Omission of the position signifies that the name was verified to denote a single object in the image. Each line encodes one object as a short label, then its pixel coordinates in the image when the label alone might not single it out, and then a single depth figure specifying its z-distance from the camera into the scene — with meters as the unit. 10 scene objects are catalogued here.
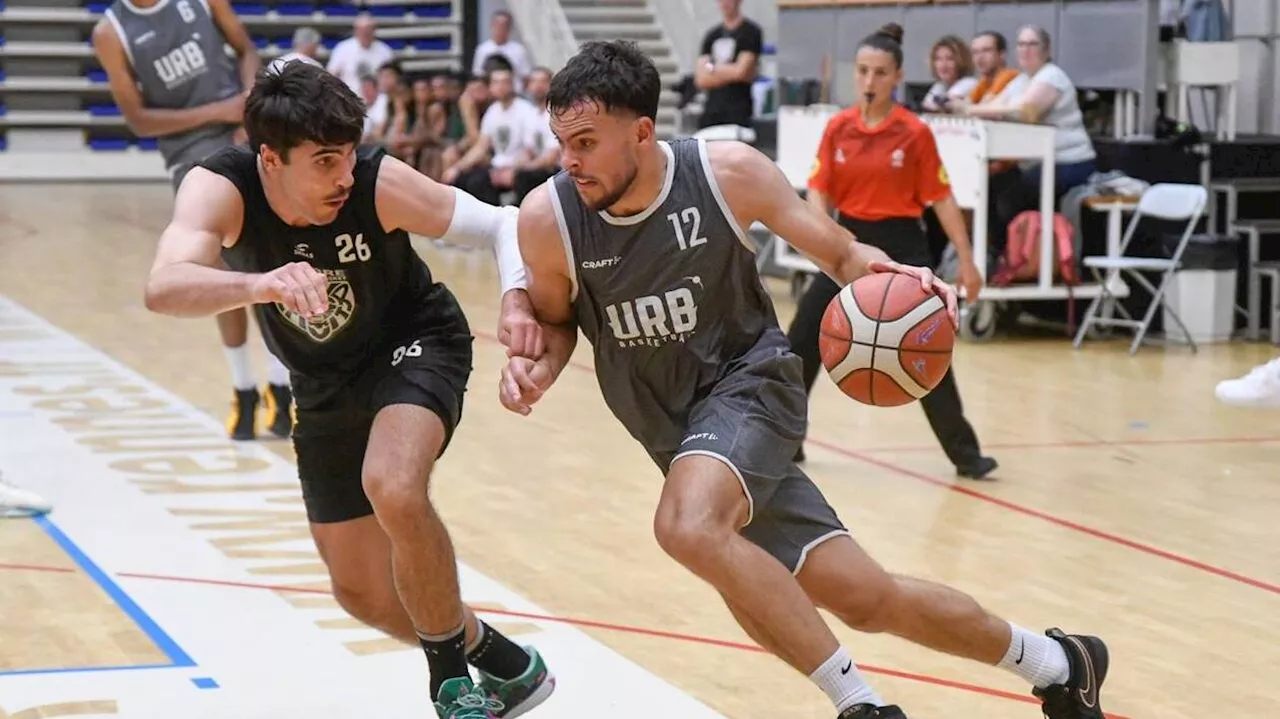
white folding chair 11.34
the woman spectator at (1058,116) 11.96
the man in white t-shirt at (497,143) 17.44
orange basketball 4.34
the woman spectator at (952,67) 13.05
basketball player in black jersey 4.23
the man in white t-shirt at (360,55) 20.48
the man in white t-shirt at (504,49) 20.06
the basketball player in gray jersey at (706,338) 4.02
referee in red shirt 7.67
